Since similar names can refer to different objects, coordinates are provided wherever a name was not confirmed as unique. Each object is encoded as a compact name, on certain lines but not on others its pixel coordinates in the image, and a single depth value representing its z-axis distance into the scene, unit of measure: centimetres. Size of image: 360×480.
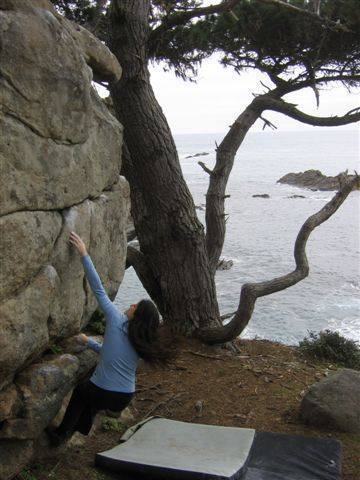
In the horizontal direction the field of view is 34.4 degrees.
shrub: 900
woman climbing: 454
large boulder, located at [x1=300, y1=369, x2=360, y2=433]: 612
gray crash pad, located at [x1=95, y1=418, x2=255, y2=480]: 451
